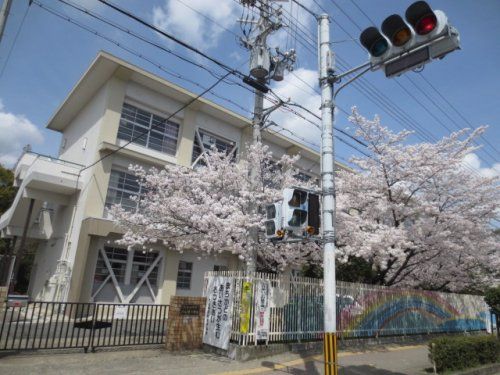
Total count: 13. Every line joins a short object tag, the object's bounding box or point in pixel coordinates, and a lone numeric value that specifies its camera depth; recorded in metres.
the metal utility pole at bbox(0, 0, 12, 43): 8.04
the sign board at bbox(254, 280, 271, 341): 10.15
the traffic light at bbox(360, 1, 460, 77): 5.12
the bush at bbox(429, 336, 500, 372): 9.43
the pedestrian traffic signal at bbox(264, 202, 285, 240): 6.56
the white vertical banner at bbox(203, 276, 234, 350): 10.17
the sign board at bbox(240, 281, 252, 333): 9.88
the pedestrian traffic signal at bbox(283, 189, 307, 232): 6.48
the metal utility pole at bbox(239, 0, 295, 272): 12.04
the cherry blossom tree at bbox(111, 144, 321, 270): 11.31
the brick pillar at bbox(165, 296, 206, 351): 10.29
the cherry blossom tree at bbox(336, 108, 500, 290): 13.74
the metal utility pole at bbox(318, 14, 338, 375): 6.43
